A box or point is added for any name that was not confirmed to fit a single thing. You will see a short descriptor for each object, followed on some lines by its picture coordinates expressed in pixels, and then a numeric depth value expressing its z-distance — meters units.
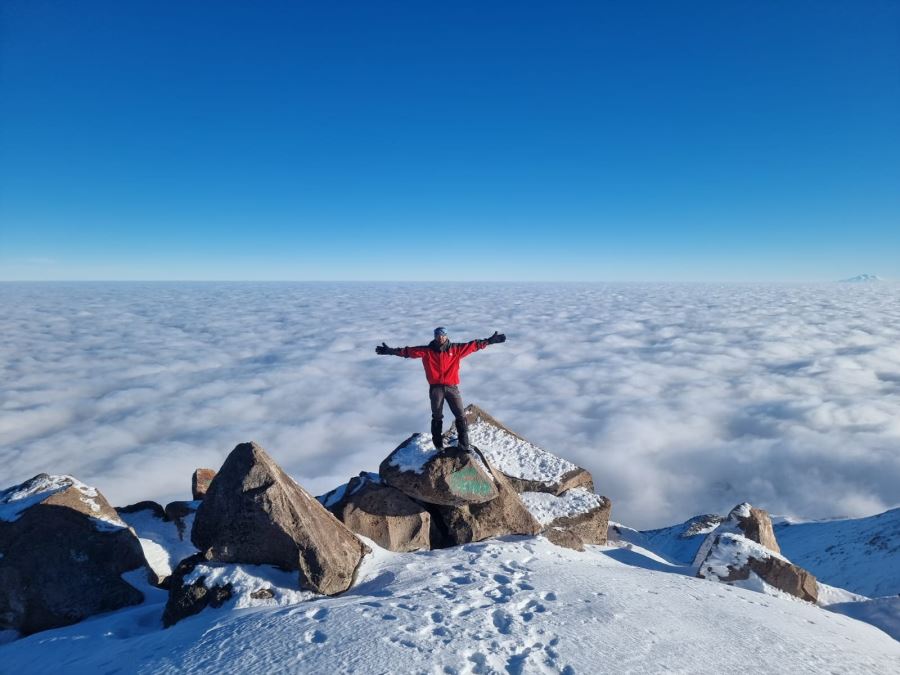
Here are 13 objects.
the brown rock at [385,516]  8.38
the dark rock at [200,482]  12.43
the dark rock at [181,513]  10.16
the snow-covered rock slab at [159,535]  9.01
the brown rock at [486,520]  8.73
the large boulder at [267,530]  6.50
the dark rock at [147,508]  10.47
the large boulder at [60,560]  6.75
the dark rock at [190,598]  6.01
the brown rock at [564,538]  9.11
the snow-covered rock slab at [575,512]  10.05
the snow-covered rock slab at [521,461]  10.78
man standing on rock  8.69
